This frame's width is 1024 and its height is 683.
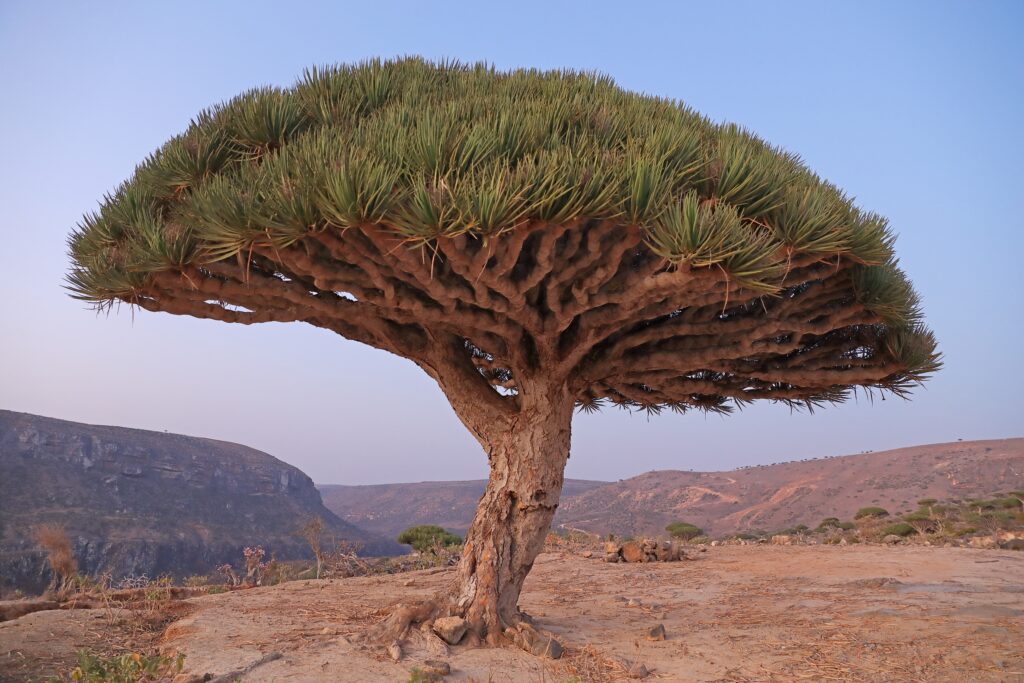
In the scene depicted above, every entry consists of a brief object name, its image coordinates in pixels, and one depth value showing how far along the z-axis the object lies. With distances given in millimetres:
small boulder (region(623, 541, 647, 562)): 12758
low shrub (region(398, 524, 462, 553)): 17641
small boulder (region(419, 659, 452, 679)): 5188
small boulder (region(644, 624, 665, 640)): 6700
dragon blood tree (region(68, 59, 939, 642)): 4582
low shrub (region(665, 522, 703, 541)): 21628
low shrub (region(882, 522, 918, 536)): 17534
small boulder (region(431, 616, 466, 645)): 6105
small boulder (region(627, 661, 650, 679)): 5477
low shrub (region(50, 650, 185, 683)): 5012
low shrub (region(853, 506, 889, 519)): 24531
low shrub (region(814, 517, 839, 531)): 22700
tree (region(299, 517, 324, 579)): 11812
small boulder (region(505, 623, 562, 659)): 5996
